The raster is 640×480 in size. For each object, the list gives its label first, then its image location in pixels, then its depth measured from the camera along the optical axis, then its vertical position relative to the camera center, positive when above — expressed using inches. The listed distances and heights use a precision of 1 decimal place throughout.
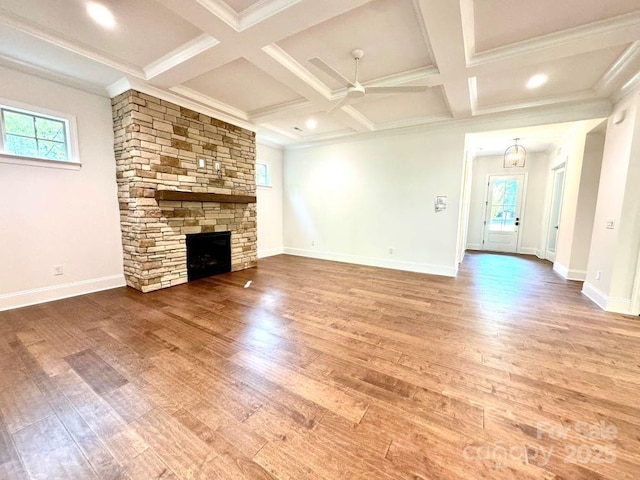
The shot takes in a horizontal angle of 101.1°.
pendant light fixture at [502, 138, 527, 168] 223.6 +45.2
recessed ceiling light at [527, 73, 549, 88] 127.9 +64.7
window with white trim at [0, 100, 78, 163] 121.6 +34.4
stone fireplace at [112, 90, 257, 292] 145.6 +17.7
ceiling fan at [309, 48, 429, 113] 109.2 +52.5
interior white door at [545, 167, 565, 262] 247.3 -1.6
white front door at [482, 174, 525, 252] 299.4 -3.4
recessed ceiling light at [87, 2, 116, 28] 89.3 +67.3
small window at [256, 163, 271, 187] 252.8 +30.9
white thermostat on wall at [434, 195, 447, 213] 195.6 +4.6
